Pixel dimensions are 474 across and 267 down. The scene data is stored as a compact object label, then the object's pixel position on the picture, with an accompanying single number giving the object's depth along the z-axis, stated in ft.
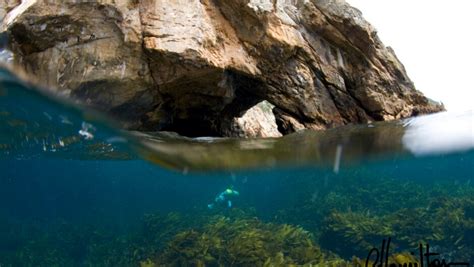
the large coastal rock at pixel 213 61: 20.98
